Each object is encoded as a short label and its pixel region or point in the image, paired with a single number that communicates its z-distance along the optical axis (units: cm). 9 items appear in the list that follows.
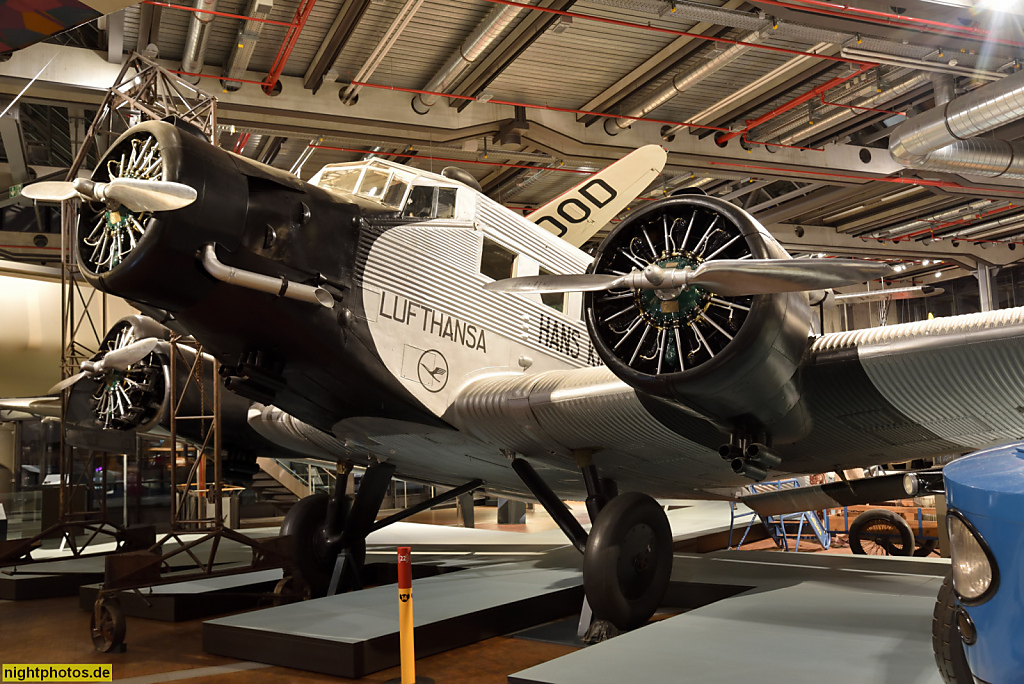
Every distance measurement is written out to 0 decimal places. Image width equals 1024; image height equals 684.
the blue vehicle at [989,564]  191
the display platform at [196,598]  730
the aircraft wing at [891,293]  755
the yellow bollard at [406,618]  408
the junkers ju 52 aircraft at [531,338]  482
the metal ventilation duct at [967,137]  984
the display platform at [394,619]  506
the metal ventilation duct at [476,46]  896
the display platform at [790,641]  385
